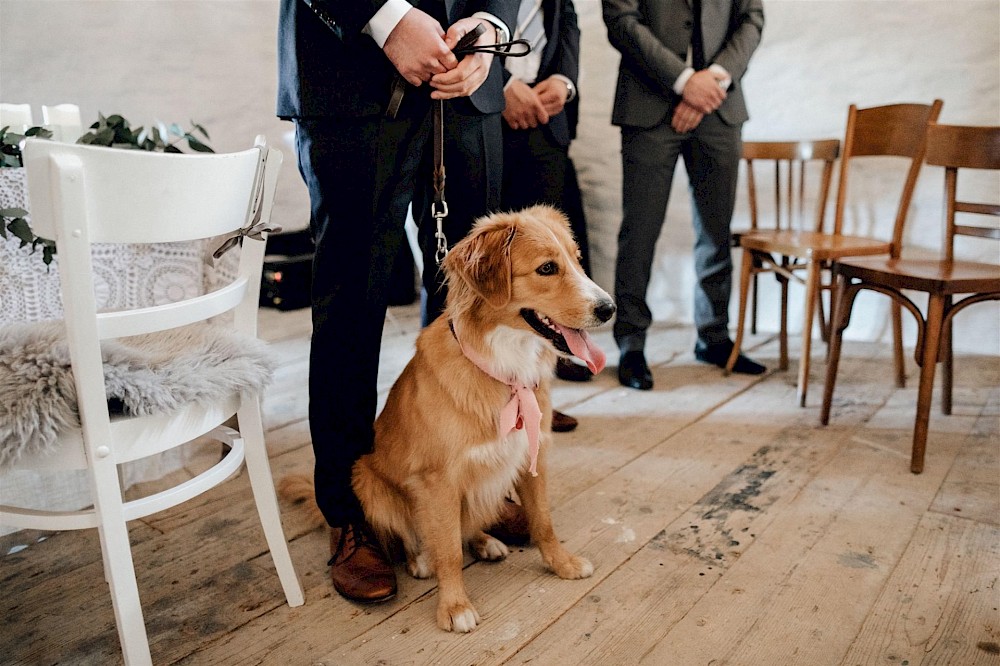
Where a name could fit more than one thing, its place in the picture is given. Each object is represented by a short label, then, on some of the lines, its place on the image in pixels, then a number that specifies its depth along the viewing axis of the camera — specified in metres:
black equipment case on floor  3.86
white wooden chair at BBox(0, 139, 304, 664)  0.96
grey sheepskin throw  1.03
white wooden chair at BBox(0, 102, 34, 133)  1.67
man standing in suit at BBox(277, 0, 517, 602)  1.32
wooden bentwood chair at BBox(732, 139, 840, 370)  2.81
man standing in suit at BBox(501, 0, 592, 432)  2.31
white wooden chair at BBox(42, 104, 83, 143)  1.76
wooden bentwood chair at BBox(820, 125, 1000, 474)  1.90
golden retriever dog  1.33
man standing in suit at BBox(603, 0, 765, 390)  2.57
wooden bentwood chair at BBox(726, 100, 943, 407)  2.42
